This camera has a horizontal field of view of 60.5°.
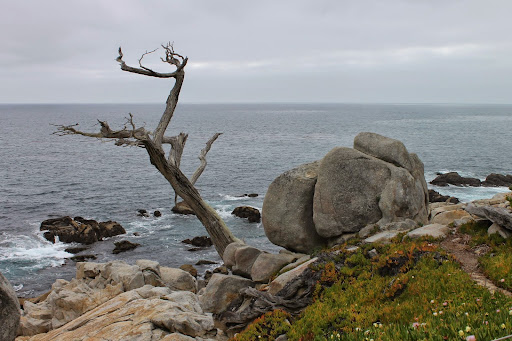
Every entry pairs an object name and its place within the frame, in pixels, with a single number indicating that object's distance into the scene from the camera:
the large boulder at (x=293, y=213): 21.38
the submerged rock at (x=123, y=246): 42.16
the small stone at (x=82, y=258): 40.19
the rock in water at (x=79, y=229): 44.75
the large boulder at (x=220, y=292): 16.73
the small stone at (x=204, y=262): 38.75
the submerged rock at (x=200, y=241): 44.03
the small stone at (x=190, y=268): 34.81
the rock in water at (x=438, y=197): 50.88
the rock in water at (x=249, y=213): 50.25
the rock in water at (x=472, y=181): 63.16
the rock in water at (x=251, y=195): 60.84
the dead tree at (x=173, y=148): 20.73
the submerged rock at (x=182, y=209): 54.34
